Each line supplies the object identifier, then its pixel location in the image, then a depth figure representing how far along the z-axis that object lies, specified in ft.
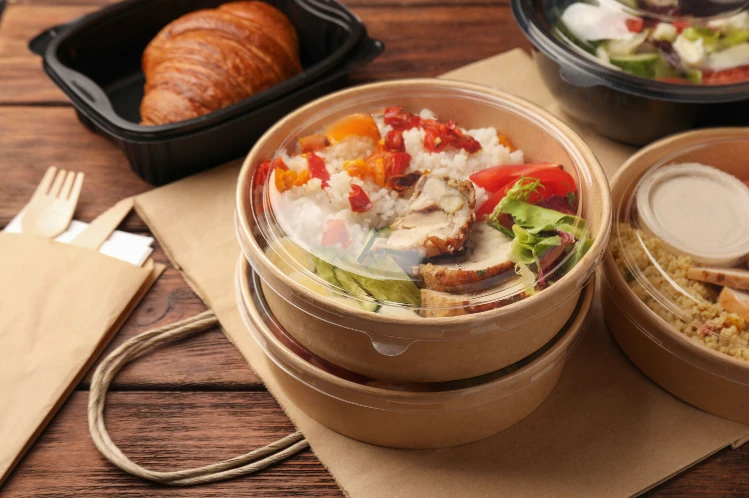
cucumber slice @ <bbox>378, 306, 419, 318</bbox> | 2.05
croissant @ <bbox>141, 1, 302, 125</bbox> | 2.60
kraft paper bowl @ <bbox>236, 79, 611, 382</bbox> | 2.04
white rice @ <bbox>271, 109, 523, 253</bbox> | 2.15
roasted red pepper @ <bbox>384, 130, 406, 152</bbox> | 2.24
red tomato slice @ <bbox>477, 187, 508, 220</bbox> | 2.16
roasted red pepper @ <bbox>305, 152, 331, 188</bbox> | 2.20
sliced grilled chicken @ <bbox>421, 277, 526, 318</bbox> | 2.05
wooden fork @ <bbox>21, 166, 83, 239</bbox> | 2.50
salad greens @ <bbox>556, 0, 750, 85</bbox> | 2.47
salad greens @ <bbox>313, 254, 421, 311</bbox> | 2.08
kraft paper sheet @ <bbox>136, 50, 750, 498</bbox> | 2.18
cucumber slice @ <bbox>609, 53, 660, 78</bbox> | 2.48
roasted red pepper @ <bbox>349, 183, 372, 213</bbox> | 2.16
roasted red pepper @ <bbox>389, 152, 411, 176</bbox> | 2.21
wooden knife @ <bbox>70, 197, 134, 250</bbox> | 2.48
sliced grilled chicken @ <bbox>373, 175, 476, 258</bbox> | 2.09
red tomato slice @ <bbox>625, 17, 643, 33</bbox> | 2.50
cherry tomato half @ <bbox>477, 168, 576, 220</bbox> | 2.17
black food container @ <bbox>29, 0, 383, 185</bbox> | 2.53
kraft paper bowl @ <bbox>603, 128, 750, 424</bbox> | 2.19
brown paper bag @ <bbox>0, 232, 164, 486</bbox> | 2.24
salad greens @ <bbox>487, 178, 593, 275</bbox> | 2.10
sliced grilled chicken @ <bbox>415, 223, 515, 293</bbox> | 2.07
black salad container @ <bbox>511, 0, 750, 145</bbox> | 2.43
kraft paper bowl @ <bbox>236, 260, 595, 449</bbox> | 2.14
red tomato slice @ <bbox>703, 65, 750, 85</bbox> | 2.46
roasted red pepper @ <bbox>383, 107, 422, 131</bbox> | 2.29
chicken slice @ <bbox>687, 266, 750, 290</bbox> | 2.21
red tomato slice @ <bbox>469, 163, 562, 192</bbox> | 2.20
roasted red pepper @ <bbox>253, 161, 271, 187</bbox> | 2.23
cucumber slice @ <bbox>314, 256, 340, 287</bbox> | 2.10
